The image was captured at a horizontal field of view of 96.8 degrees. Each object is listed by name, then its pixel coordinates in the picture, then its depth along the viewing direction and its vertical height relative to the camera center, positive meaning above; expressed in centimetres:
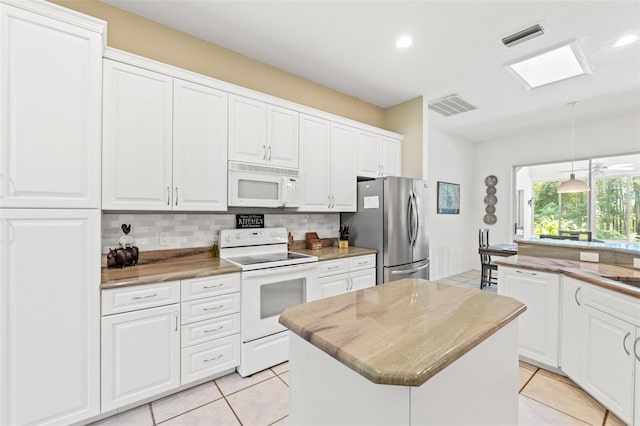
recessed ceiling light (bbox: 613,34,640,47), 248 +155
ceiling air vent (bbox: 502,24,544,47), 238 +155
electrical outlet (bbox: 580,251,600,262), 251 -38
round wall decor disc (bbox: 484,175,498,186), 604 +71
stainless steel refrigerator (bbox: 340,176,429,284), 325 -15
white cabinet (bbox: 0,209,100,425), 151 -59
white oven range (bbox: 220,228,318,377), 229 -68
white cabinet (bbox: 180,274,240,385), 206 -87
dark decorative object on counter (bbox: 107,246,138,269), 214 -35
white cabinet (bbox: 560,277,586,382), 212 -88
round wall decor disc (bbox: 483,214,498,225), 600 -12
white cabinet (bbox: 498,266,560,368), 231 -81
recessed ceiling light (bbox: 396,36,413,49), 257 +158
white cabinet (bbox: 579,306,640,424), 173 -97
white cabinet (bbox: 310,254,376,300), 285 -66
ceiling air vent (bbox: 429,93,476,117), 394 +159
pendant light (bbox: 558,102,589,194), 402 +40
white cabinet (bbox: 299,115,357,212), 311 +55
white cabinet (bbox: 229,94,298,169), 259 +77
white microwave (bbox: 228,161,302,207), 257 +25
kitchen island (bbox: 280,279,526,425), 85 -50
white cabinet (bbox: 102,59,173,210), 201 +54
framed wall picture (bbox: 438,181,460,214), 548 +31
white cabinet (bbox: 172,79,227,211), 229 +54
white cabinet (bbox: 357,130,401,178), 361 +77
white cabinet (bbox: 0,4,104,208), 152 +58
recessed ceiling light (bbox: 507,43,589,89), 278 +158
